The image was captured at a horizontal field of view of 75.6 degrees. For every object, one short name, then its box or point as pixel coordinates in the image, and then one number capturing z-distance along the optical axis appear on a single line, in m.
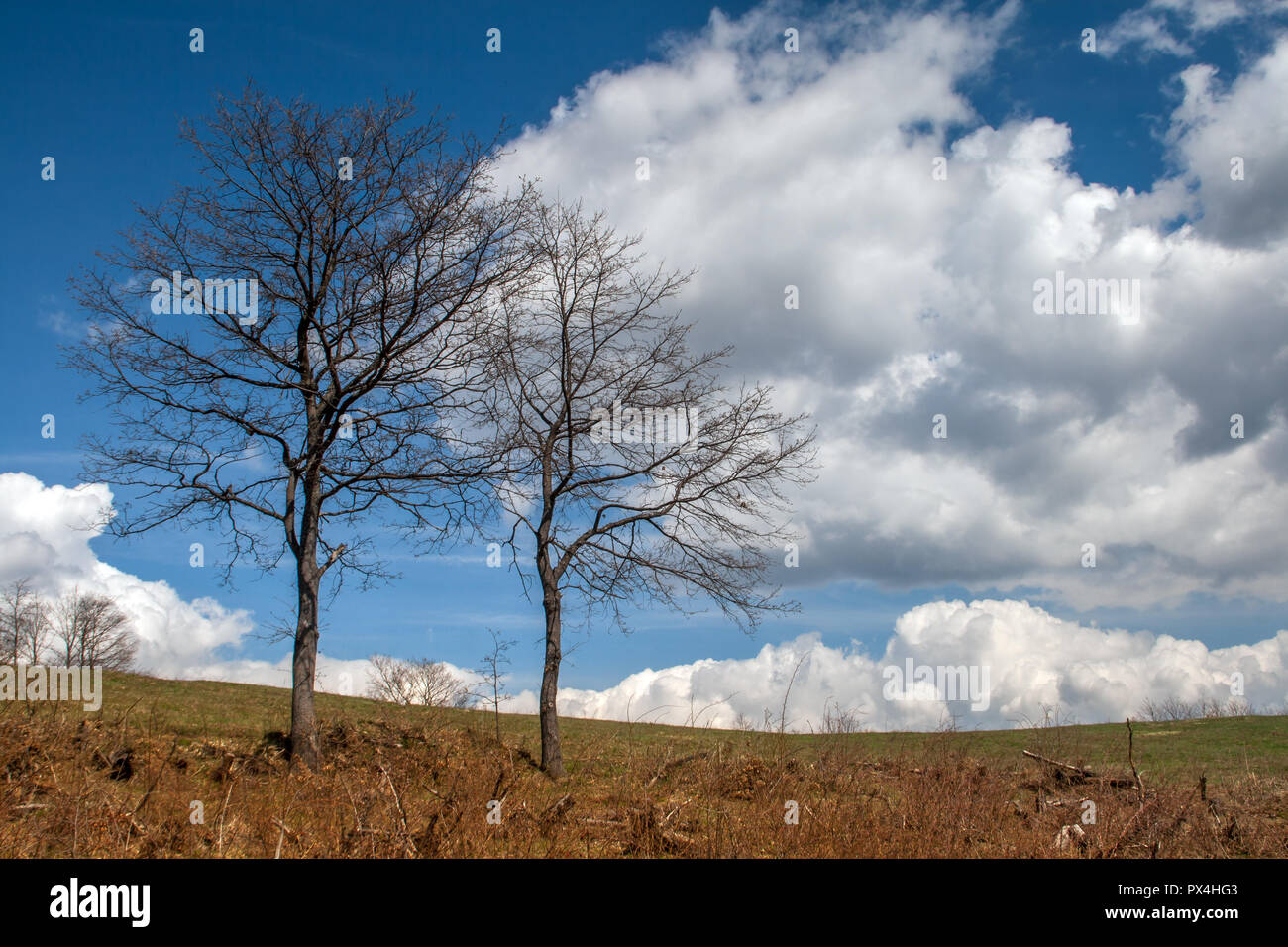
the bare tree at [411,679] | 25.94
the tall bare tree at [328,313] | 15.94
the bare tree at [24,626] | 47.75
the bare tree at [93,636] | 50.12
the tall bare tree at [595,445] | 18.16
